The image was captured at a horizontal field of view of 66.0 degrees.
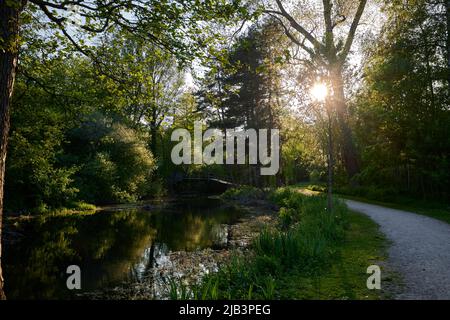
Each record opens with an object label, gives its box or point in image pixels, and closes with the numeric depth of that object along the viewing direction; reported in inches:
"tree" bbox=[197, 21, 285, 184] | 1227.9
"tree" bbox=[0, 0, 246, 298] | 206.7
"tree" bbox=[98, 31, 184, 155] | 279.3
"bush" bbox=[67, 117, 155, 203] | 975.0
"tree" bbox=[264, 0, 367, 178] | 807.1
